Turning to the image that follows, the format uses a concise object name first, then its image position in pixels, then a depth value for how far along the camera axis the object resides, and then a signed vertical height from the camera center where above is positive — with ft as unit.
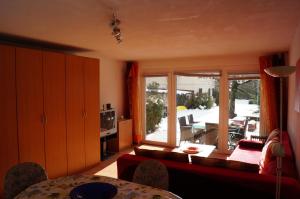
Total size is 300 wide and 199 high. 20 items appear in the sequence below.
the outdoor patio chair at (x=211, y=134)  17.83 -2.94
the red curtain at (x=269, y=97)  14.70 +0.00
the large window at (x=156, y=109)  19.82 -0.98
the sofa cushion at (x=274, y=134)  12.04 -2.02
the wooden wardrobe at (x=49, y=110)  10.27 -0.62
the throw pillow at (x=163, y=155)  8.65 -2.26
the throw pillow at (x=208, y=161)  7.98 -2.29
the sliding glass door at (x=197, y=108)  17.76 -0.87
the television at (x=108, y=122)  16.24 -1.77
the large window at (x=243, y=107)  16.22 -0.71
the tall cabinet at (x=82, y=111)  13.15 -0.81
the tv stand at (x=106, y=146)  16.44 -3.53
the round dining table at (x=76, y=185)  5.69 -2.42
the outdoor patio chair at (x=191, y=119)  19.09 -1.80
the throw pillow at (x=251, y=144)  13.93 -2.91
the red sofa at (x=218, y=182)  6.78 -2.70
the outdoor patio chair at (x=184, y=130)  19.24 -2.74
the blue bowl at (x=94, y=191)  5.36 -2.26
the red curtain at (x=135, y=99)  19.80 -0.10
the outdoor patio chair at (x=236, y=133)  16.85 -2.70
